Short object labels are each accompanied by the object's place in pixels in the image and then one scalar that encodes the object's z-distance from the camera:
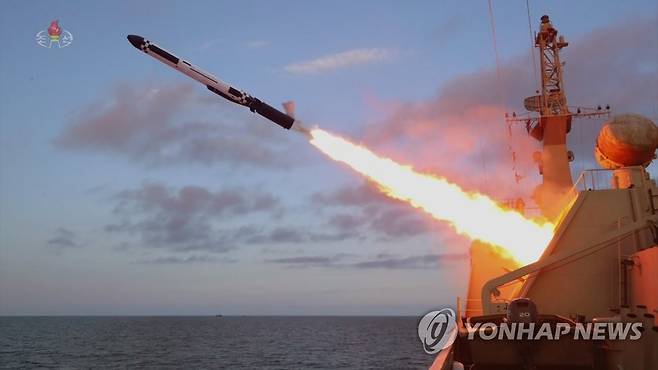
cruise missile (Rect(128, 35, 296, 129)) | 21.84
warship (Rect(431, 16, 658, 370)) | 13.92
